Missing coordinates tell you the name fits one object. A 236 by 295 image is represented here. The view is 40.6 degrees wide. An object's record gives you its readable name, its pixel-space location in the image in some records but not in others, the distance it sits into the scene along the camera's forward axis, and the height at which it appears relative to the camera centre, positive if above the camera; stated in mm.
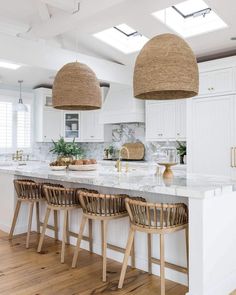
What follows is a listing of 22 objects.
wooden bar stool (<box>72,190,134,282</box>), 2869 -517
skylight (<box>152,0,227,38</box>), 4254 +1846
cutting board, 6732 +6
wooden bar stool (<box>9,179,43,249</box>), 3857 -502
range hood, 6375 +910
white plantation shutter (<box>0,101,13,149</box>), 7012 +592
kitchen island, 2367 -601
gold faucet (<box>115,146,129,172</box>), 3829 -184
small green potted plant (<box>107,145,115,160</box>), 7190 -15
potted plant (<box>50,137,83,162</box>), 7056 +54
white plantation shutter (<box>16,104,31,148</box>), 7353 +526
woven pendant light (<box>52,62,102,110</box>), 3229 +663
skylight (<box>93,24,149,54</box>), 5176 +1877
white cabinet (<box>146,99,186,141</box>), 5727 +584
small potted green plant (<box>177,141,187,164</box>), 5715 -14
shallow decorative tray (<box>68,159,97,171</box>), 4008 -174
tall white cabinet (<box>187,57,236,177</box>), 4684 +445
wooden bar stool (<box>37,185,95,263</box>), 3322 -507
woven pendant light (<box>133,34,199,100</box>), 2338 +634
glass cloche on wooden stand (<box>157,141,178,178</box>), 2912 -71
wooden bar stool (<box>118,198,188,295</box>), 2445 -543
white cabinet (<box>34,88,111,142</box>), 7320 +663
